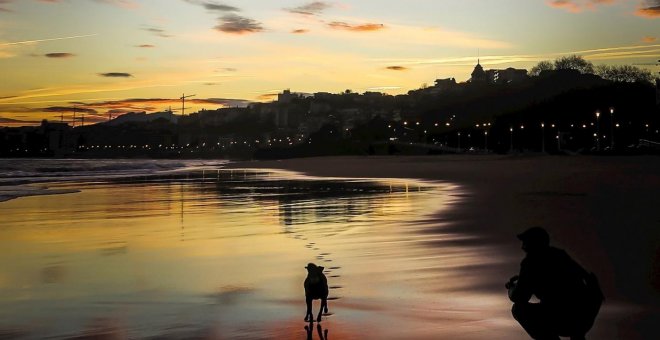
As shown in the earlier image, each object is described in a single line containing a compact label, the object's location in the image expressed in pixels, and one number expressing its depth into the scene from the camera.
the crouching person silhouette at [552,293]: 4.64
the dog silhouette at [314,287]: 7.50
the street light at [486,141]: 142.69
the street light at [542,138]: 116.97
